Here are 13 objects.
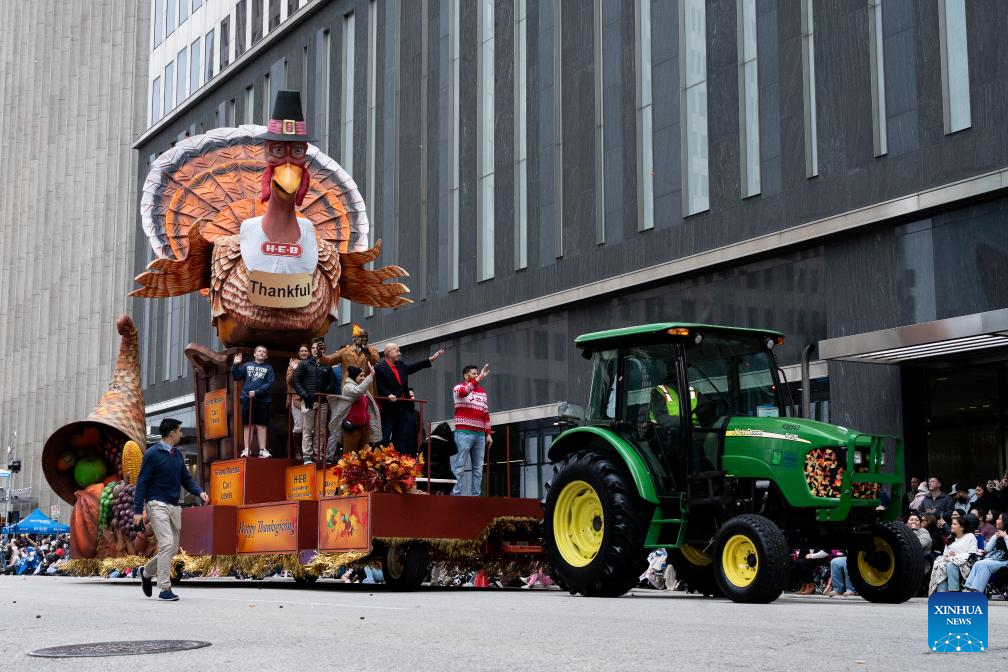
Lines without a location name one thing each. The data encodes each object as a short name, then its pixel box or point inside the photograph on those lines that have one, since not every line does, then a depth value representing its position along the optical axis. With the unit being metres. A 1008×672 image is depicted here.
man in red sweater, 16.47
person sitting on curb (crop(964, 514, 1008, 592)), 15.61
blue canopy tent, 44.84
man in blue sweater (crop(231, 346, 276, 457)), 17.62
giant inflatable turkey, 17.75
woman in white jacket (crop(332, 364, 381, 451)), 16.11
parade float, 14.97
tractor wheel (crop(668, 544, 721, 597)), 13.77
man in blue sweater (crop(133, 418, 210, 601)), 13.10
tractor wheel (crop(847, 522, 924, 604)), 12.41
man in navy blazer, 16.56
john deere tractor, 12.30
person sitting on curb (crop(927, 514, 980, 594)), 16.06
